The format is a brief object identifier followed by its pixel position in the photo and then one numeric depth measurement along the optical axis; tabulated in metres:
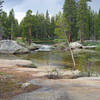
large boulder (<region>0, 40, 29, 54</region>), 26.72
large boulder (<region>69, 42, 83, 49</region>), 35.12
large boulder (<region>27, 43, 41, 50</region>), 34.21
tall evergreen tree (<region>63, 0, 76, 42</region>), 40.59
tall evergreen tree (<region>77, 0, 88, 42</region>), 39.69
